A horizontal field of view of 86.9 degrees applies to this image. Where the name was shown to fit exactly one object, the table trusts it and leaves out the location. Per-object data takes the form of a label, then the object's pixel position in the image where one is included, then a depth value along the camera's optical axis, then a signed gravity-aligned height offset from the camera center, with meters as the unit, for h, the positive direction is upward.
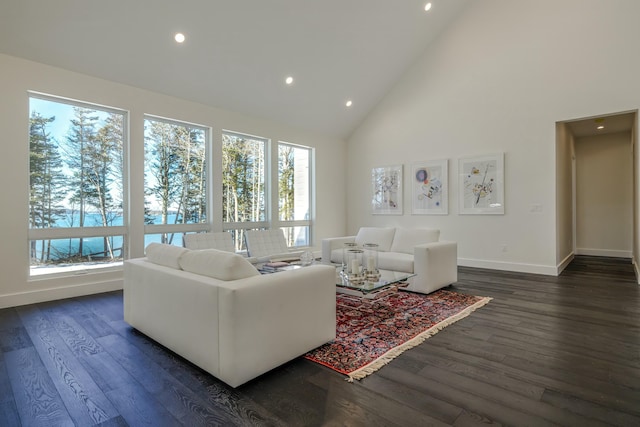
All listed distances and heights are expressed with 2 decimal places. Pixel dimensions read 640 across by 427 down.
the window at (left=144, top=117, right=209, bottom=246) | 5.06 +0.61
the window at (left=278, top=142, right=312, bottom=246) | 7.02 +0.52
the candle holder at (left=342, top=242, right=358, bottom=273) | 4.28 -0.46
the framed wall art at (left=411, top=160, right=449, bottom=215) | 6.50 +0.54
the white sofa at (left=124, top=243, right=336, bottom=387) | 1.98 -0.62
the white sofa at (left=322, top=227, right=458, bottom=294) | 4.18 -0.53
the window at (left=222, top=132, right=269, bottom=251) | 5.99 +0.62
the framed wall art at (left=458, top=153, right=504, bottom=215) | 5.84 +0.54
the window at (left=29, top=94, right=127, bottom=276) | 4.12 +0.44
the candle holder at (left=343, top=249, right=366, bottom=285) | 3.44 -0.52
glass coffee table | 3.06 -0.65
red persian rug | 2.37 -0.99
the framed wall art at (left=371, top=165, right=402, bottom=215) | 7.19 +0.56
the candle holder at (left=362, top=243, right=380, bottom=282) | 3.43 -0.52
